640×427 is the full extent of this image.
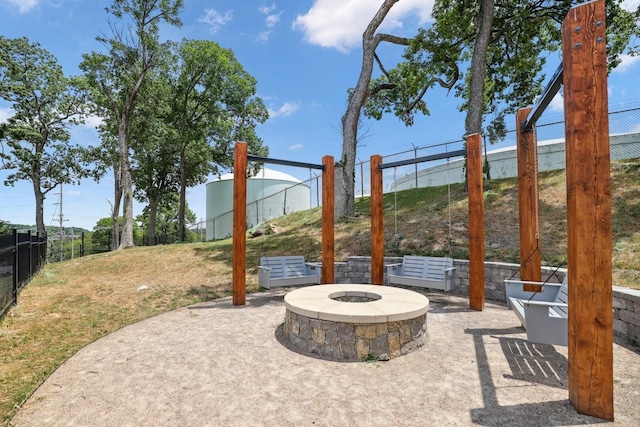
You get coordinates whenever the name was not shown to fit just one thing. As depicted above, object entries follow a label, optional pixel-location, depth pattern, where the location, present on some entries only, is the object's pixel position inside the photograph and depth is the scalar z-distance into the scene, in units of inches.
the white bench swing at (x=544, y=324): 134.1
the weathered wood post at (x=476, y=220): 230.4
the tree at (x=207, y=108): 816.9
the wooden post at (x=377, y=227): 296.7
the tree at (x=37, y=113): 780.6
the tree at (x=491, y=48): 471.6
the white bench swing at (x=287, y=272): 271.9
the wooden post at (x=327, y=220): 295.6
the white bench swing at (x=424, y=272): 255.3
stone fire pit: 153.3
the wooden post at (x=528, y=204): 208.4
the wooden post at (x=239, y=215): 242.8
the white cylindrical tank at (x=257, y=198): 898.7
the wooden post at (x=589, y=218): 105.0
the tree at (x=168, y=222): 1141.7
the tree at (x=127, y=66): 727.7
